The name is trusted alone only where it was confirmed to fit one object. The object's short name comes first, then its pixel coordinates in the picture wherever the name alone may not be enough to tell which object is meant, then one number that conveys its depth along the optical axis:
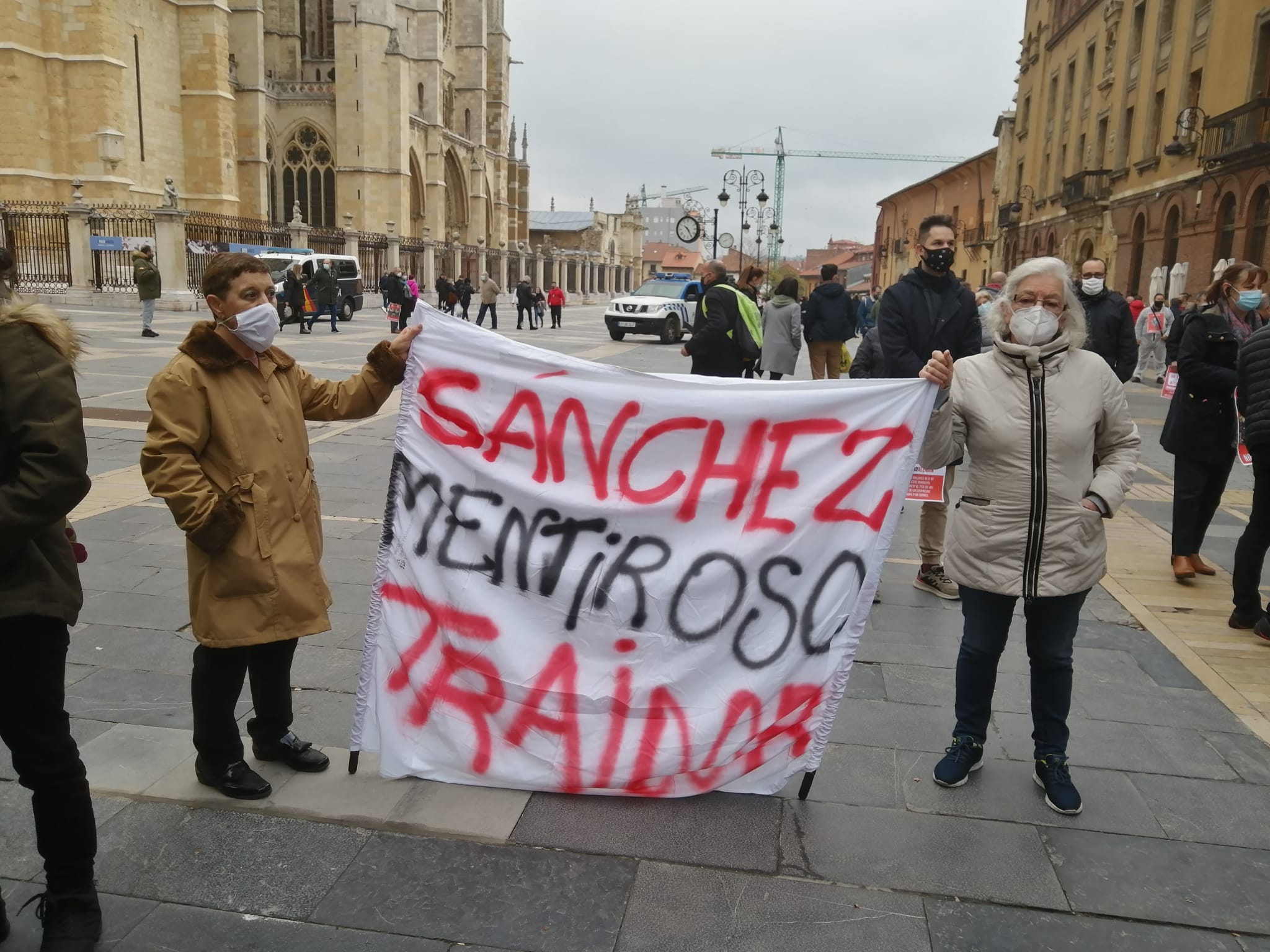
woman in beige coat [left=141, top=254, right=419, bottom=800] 2.88
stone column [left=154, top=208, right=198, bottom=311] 26.77
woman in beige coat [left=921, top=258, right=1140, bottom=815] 3.17
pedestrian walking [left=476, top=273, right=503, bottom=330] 24.86
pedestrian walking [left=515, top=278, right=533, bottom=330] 28.06
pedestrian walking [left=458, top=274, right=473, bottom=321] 29.91
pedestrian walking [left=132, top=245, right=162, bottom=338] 19.41
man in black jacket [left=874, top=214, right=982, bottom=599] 4.95
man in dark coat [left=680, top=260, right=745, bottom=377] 8.41
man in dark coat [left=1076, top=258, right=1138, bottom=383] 6.92
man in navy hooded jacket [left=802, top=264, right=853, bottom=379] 10.89
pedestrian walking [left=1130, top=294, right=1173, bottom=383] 19.88
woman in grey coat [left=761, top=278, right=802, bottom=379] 11.02
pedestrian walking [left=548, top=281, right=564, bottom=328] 31.33
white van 23.62
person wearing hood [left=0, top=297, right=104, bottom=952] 2.26
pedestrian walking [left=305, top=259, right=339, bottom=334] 23.84
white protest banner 3.21
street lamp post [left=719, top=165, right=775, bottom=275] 32.56
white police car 25.59
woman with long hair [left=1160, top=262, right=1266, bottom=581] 5.52
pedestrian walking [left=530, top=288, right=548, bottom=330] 32.19
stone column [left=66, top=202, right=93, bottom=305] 27.27
